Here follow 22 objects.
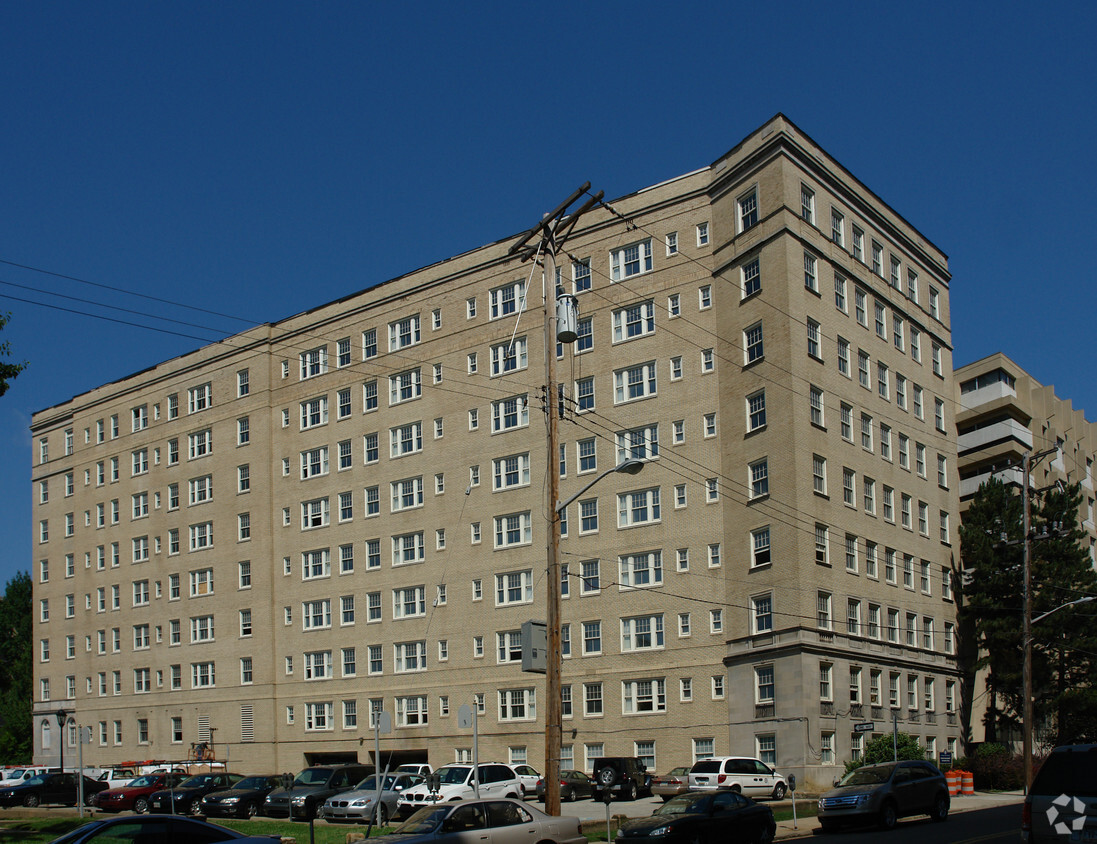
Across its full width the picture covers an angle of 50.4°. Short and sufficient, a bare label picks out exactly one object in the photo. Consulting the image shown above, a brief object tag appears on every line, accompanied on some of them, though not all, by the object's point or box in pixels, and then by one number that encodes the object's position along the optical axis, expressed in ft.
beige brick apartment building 168.04
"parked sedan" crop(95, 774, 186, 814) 148.66
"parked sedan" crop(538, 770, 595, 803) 144.87
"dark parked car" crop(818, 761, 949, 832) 98.48
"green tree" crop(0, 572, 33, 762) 288.71
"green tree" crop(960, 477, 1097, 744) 187.42
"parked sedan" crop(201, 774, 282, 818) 135.03
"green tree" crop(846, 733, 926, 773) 153.17
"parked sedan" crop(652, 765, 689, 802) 141.18
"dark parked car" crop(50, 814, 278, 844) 51.47
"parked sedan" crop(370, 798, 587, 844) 66.44
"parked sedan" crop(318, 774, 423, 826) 119.03
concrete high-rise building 216.54
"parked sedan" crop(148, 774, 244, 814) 140.46
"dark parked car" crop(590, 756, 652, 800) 144.97
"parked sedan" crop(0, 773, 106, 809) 163.94
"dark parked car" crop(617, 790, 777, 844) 81.46
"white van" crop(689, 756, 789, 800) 134.21
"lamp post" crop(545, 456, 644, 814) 78.54
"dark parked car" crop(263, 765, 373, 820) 128.57
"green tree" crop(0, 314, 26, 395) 90.48
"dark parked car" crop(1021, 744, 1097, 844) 45.19
